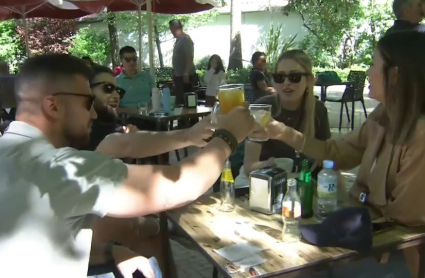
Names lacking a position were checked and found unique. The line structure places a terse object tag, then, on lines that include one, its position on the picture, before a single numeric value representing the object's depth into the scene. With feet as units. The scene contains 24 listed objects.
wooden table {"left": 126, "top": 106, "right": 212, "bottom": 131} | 16.94
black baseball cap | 5.34
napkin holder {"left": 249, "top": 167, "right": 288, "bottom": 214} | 6.52
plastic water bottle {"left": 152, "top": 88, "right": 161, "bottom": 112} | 18.16
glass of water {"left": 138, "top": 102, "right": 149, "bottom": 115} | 18.24
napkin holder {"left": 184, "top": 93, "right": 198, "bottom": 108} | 19.25
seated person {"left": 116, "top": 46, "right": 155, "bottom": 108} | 20.47
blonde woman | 9.82
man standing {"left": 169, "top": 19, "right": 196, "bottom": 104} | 26.66
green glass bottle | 6.42
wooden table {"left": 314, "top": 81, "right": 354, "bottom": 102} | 28.46
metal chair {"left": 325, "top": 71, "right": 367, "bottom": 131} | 27.76
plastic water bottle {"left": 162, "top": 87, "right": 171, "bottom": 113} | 17.85
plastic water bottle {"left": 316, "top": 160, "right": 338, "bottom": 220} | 6.28
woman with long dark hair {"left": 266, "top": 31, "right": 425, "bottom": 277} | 6.21
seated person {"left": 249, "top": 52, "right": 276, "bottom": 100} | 22.68
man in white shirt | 3.96
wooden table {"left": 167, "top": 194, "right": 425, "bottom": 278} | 5.10
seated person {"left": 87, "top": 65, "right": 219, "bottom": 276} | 7.20
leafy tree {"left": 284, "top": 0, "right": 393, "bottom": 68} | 49.34
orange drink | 5.98
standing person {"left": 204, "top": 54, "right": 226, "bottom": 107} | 27.25
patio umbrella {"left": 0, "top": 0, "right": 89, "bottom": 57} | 30.60
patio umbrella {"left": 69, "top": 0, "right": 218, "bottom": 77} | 22.97
